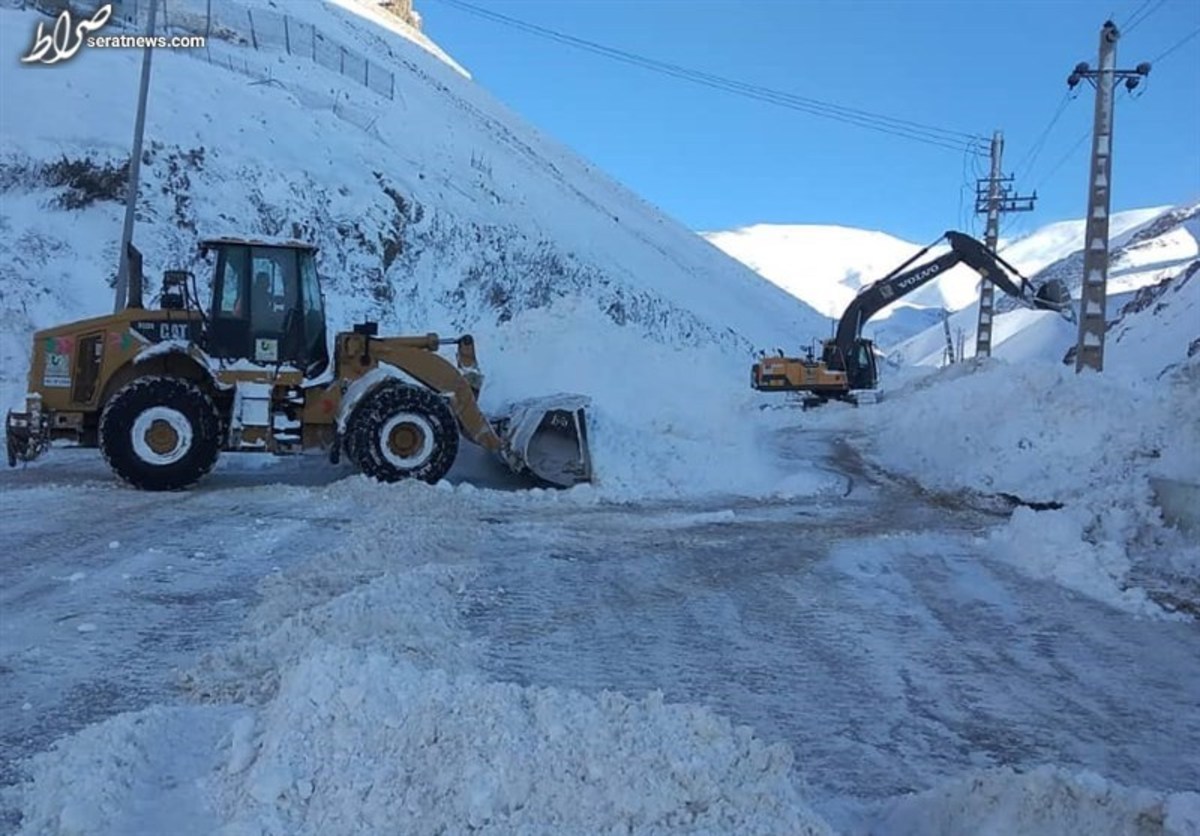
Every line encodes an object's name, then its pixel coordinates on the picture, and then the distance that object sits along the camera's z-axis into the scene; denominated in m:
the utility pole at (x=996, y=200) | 36.53
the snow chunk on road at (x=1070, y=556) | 7.31
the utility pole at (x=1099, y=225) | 17.92
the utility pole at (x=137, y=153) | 17.23
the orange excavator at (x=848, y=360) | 28.20
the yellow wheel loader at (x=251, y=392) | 10.70
